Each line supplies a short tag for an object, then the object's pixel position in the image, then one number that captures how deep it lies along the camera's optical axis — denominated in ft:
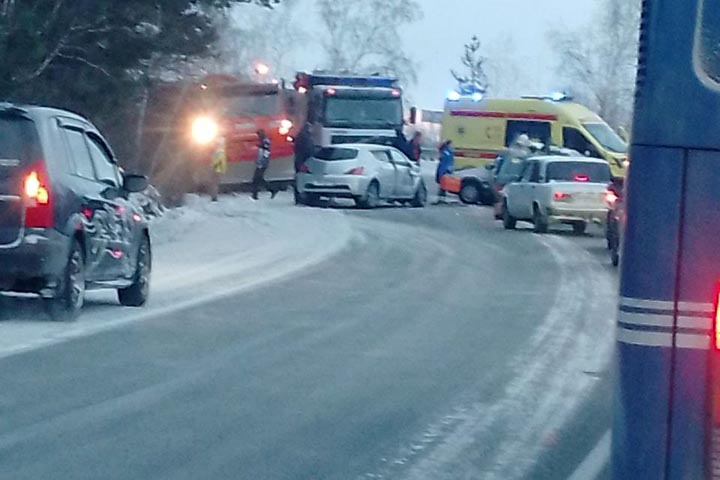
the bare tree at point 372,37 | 350.64
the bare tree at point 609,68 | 300.81
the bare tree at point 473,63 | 369.50
